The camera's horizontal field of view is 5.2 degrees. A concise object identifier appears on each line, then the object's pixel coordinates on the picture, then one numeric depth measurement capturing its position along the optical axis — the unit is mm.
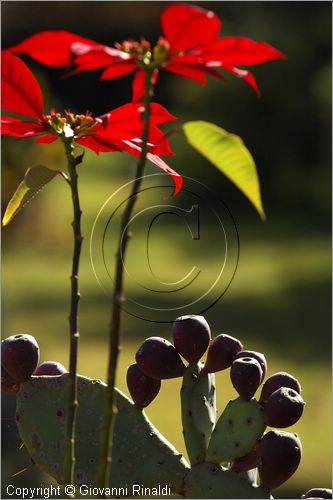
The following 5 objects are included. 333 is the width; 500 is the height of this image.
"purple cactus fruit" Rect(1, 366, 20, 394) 4258
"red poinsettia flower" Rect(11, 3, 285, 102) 3875
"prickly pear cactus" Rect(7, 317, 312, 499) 4210
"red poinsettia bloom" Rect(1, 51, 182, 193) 4010
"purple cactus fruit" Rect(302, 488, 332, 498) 4201
